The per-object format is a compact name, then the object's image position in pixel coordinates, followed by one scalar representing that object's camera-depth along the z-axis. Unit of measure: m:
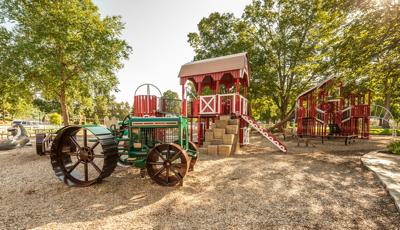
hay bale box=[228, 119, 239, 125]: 9.38
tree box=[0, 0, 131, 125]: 12.47
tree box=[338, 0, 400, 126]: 6.34
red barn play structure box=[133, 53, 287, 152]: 8.85
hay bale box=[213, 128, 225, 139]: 8.98
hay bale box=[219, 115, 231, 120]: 9.50
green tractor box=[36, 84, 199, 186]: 4.29
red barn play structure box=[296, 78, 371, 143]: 14.09
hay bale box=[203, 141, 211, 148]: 9.00
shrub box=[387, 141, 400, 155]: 7.57
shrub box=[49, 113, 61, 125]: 32.06
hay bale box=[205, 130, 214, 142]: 9.10
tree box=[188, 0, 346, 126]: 18.02
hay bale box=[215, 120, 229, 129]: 9.35
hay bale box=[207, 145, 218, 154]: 8.42
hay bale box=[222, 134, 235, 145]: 8.59
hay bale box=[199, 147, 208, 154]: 8.82
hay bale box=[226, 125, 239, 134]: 8.96
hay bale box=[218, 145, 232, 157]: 8.27
